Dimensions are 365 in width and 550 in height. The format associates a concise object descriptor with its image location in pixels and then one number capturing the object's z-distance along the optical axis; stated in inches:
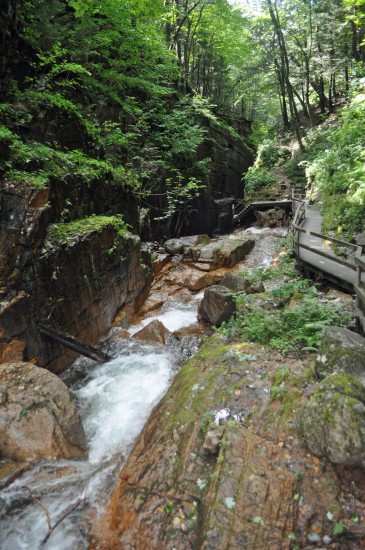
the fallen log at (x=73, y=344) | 262.4
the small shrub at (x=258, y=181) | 1035.3
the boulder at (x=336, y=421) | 131.1
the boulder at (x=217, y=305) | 358.3
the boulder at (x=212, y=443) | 154.4
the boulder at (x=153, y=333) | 350.0
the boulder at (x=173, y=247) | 620.7
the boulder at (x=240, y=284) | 363.4
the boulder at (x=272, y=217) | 880.9
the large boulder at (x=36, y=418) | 185.2
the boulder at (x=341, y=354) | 163.8
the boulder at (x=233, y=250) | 577.9
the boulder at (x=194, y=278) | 522.5
